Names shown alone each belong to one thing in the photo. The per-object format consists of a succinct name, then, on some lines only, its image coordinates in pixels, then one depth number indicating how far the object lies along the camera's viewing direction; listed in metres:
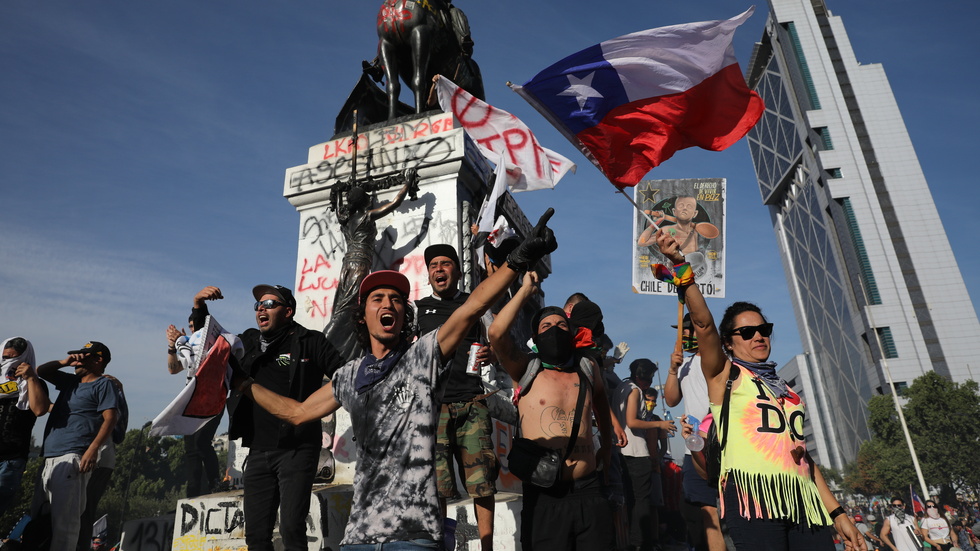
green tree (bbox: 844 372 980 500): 39.56
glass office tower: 69.19
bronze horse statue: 9.35
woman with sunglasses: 2.77
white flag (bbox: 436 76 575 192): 7.30
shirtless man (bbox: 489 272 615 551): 3.23
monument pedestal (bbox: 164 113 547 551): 7.97
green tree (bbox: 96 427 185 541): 47.34
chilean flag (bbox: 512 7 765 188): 5.86
